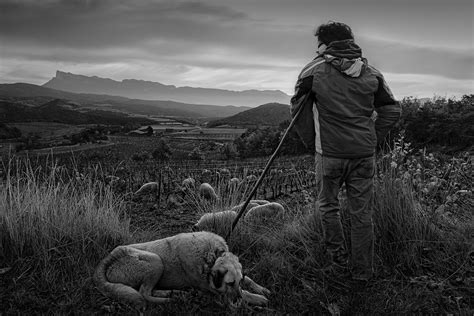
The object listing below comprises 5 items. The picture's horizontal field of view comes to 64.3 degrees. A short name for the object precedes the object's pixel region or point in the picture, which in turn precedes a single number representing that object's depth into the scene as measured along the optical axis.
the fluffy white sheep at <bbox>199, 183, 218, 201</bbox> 9.33
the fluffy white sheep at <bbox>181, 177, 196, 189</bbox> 10.11
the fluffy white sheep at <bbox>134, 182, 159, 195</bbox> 10.62
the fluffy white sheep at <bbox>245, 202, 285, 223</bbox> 6.86
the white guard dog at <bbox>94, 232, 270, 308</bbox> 3.78
